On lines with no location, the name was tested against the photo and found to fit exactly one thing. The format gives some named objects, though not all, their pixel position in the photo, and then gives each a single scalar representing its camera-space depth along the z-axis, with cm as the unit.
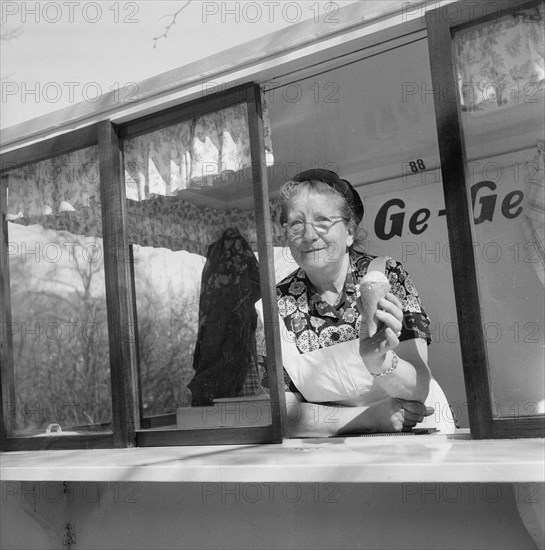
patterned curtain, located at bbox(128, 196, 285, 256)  393
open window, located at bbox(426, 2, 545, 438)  277
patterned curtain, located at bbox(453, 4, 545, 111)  281
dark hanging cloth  362
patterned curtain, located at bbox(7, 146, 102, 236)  405
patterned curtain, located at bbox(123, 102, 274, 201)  354
